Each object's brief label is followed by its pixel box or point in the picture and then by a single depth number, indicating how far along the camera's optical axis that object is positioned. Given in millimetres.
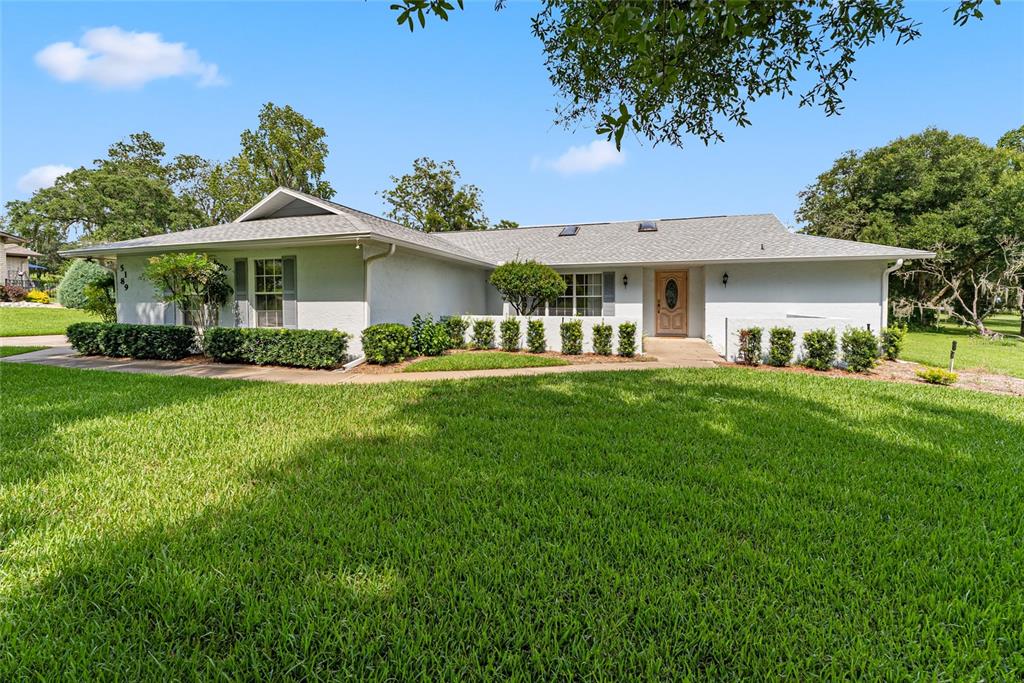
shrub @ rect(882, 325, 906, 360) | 10828
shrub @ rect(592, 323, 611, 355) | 11352
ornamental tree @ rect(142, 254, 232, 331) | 10062
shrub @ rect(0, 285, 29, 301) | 26594
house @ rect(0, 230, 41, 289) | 33406
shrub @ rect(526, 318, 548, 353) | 11883
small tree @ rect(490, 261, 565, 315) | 12469
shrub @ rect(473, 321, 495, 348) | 12359
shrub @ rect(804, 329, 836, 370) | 9406
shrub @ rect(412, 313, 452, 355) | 11016
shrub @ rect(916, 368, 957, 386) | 7773
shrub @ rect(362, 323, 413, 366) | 9703
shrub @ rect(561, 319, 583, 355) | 11594
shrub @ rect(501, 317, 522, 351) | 12133
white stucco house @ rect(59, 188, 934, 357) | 10266
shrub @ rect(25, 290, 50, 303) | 27609
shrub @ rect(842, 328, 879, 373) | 9086
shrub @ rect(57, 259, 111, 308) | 20750
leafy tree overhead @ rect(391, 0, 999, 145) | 3734
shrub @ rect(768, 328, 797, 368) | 9602
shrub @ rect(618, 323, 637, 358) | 11074
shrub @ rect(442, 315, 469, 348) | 12578
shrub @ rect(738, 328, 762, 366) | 9781
